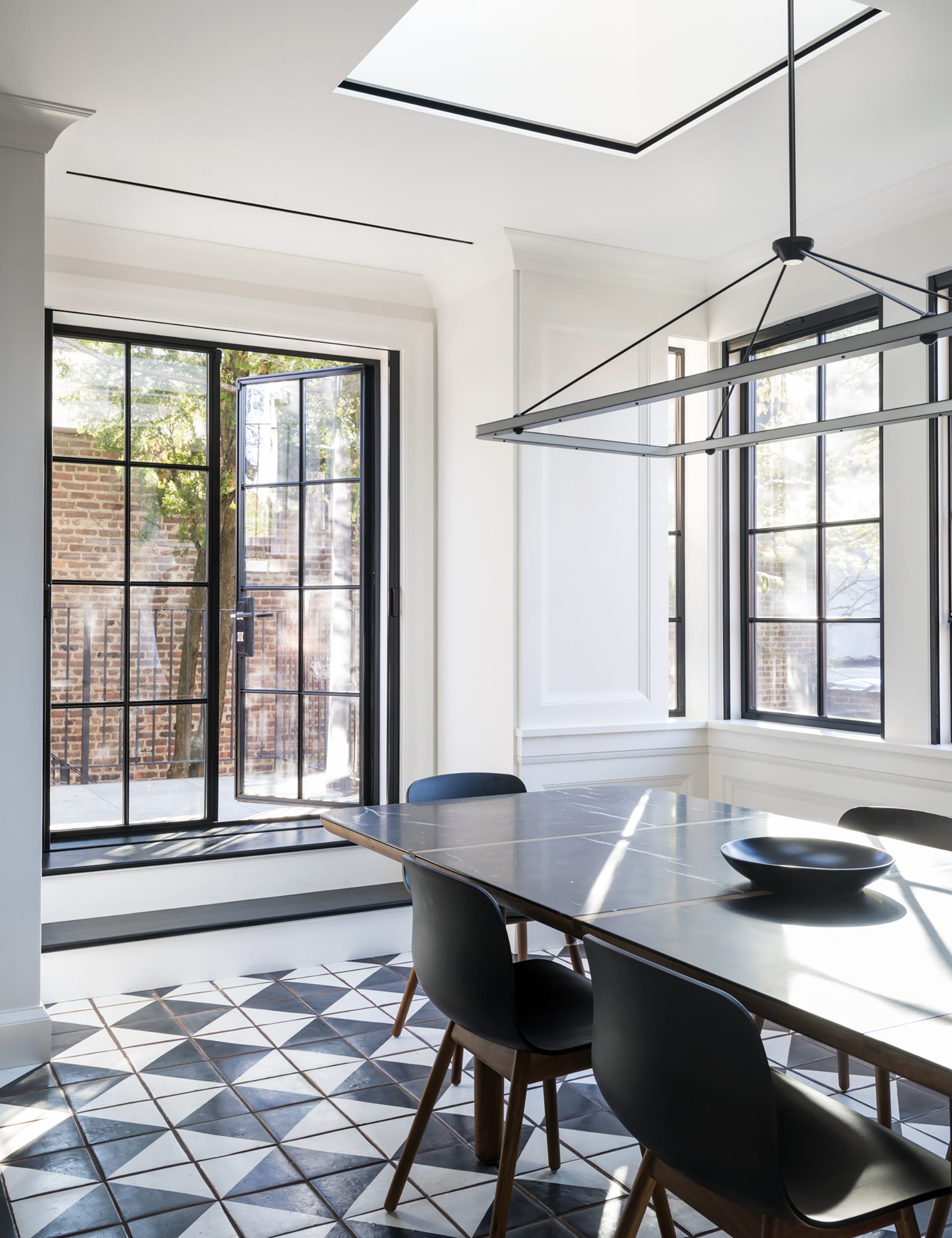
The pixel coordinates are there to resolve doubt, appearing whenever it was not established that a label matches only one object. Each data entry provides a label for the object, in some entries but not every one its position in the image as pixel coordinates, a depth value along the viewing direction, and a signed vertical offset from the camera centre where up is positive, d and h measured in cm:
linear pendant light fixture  207 +55
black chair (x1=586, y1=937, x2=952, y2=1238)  151 -79
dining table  157 -59
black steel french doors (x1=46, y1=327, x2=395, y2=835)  457 +17
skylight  320 +178
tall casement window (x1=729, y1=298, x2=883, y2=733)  421 +32
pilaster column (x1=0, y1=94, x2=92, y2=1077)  331 +22
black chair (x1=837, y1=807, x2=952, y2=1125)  293 -60
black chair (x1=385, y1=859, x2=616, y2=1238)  217 -85
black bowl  214 -54
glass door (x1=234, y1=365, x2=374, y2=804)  507 +16
